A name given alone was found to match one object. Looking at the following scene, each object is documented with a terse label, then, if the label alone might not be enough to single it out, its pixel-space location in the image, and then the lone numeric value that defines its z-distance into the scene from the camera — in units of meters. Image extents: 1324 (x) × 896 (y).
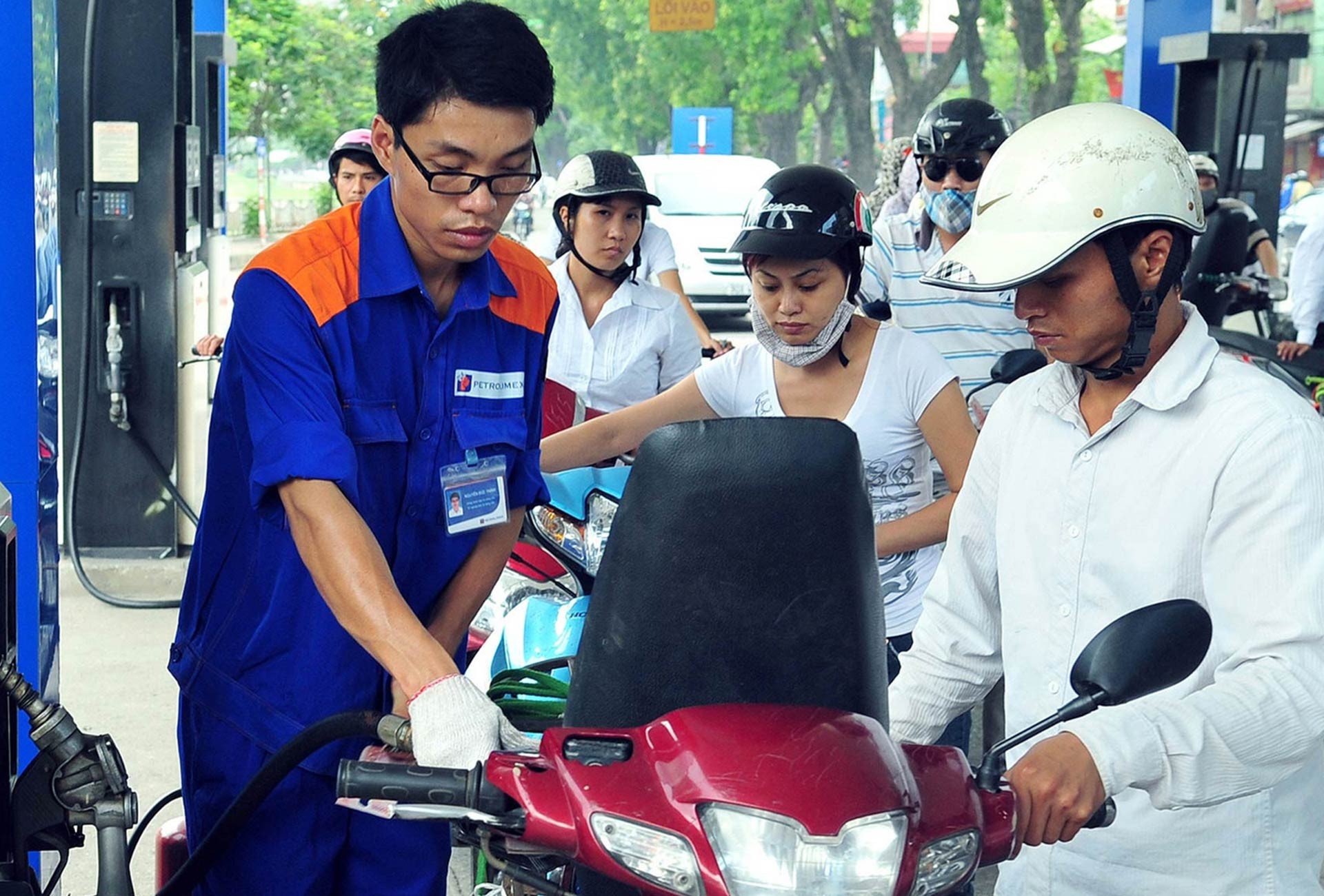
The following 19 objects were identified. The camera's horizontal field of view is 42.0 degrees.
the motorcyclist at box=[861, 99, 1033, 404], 5.22
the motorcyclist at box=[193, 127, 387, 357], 6.20
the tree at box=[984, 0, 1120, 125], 30.71
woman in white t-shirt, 3.64
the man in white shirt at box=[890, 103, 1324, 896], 2.00
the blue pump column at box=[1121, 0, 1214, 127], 15.31
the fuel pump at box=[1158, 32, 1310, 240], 13.27
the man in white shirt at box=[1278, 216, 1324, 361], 10.05
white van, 20.62
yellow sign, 18.62
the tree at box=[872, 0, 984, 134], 24.47
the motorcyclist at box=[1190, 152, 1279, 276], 11.30
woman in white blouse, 5.62
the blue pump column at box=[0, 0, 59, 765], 3.51
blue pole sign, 23.95
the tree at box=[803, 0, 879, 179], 26.47
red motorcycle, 1.53
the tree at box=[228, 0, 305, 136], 25.08
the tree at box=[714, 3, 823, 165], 29.25
